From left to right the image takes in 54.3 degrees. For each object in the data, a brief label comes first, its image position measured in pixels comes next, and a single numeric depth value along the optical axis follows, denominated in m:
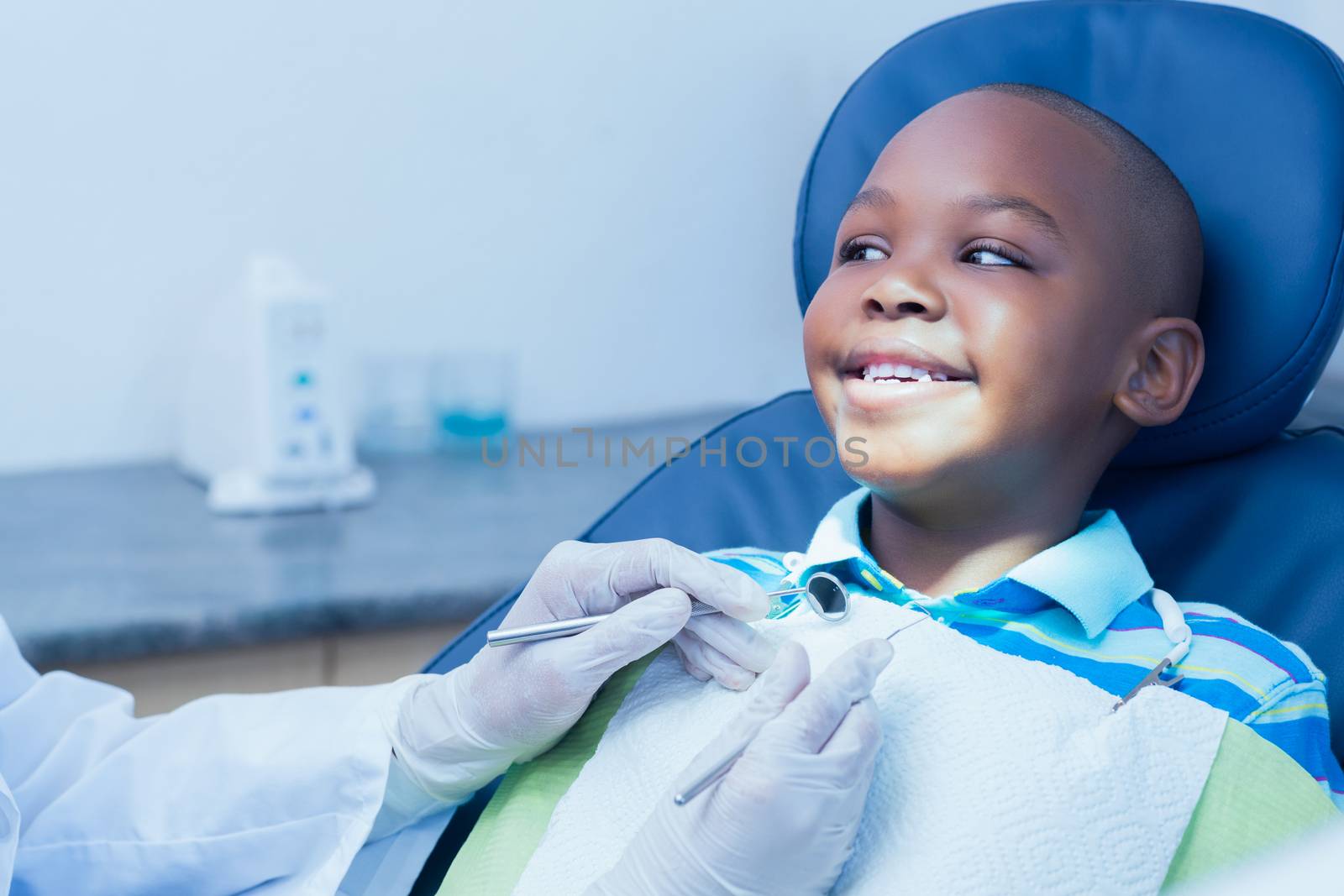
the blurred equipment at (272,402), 1.71
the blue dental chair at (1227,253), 1.06
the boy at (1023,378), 0.96
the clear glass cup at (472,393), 2.06
